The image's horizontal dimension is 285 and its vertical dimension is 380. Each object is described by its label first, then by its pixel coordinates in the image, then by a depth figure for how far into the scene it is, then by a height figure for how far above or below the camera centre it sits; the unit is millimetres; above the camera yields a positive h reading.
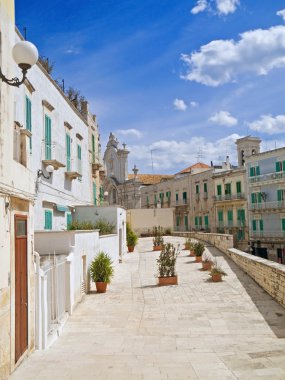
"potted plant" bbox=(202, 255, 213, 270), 18703 -1764
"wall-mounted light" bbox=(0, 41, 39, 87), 5586 +2382
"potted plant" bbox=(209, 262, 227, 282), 15509 -1859
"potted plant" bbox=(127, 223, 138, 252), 29719 -912
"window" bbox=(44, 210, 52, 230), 16281 +395
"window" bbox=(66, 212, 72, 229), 19878 +499
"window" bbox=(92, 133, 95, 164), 25878 +4965
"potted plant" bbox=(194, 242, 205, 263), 21688 -1363
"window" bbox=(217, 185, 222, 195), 45697 +3845
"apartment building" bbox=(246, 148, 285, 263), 39344 +1972
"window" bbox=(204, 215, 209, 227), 48081 +564
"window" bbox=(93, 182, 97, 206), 26480 +2238
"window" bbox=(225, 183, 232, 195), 44925 +3825
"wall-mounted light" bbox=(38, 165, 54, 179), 15411 +2217
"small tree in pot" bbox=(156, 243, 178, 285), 15281 -1572
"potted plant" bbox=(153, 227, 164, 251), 28609 -1145
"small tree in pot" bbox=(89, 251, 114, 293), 14227 -1508
